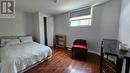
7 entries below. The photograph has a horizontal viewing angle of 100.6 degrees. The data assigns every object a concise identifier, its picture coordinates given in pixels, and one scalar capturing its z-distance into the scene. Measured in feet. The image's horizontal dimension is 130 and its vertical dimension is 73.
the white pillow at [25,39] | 8.02
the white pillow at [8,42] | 6.87
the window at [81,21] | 8.06
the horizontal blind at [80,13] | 7.91
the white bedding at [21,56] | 3.83
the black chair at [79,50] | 6.86
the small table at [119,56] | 2.42
